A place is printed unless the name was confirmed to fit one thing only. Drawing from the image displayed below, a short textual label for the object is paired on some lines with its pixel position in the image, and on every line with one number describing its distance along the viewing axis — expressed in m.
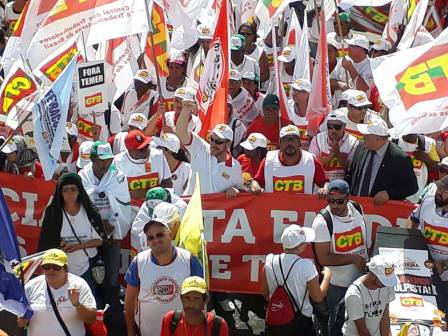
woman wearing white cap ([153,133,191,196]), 11.27
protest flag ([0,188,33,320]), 8.36
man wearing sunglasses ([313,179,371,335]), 9.87
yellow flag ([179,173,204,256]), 9.34
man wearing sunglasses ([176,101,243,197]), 10.79
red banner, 10.65
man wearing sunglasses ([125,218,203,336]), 9.09
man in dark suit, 10.64
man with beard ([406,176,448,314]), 9.88
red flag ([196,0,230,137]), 11.80
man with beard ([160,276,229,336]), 8.45
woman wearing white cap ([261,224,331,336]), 9.31
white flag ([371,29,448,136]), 9.48
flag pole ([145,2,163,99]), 11.73
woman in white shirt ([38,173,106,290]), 9.95
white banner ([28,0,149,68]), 11.53
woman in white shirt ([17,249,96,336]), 8.89
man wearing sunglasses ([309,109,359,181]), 11.20
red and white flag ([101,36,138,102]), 13.10
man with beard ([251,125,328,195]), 10.69
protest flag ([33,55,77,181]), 10.11
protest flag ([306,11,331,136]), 12.37
